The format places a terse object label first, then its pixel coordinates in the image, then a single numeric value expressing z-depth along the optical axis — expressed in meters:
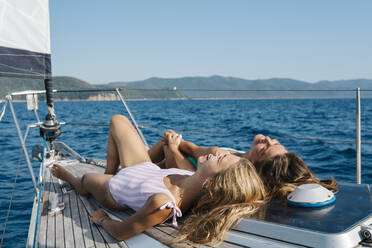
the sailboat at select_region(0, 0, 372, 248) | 1.38
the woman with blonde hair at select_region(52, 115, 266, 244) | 1.60
